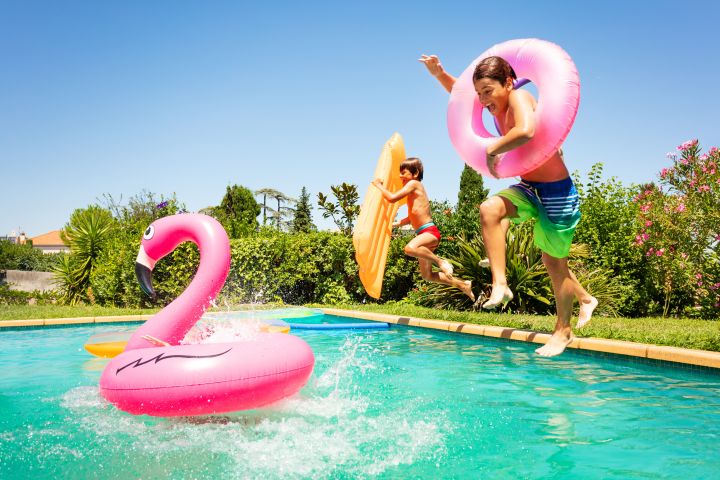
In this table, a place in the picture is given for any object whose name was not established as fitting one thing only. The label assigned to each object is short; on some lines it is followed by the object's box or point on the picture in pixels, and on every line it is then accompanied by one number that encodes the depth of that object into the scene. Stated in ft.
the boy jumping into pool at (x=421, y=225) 24.06
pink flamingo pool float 13.57
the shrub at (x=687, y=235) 31.55
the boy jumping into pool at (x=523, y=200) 12.93
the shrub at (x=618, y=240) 36.27
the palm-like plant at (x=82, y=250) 48.85
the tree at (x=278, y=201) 155.59
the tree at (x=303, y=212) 126.03
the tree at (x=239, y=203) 116.78
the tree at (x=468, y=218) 38.78
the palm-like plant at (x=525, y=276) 32.73
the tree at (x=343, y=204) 53.57
